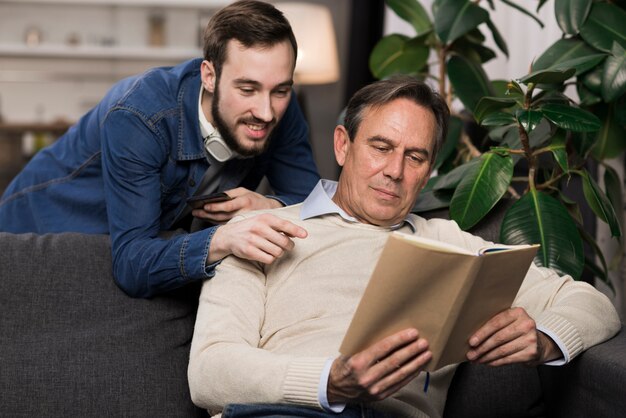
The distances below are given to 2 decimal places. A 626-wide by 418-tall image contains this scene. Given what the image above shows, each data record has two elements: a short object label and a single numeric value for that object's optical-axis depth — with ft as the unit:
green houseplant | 8.54
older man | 7.15
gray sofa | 7.76
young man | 7.92
